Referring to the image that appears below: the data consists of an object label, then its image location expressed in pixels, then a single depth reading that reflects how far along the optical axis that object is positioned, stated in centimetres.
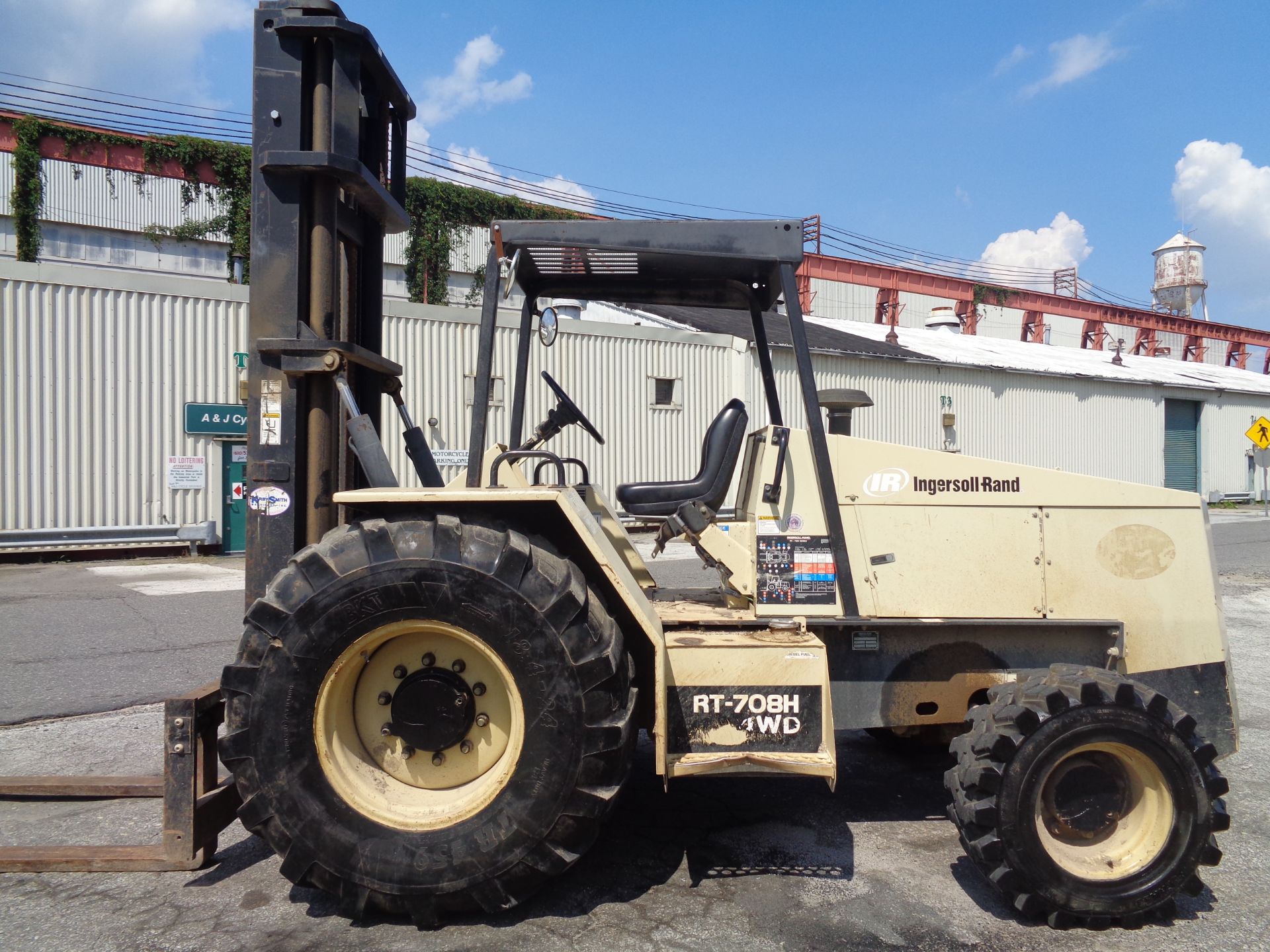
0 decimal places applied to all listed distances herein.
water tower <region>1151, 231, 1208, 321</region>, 5362
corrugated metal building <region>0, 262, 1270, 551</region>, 1352
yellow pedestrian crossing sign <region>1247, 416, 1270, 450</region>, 2444
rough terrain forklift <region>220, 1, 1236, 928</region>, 314
